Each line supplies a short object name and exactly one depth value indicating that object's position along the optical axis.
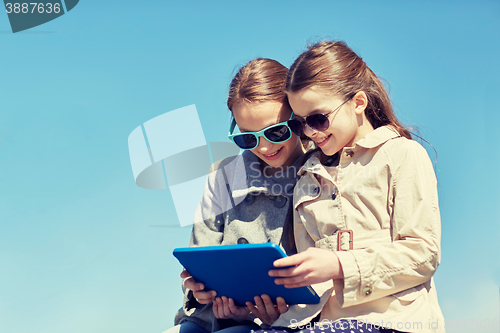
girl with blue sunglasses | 3.01
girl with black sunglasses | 2.16
